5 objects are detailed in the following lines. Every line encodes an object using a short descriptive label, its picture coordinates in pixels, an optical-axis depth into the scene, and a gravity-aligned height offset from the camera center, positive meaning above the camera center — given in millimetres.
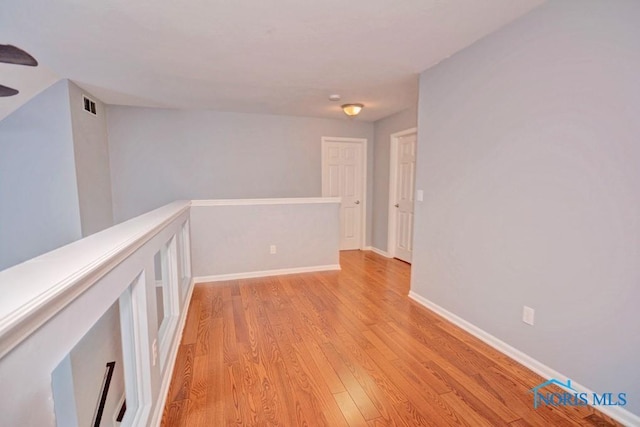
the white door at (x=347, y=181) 5199 -27
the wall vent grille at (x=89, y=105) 3469 +875
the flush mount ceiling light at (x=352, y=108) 4000 +944
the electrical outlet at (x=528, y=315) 1983 -896
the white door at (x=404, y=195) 4562 -248
